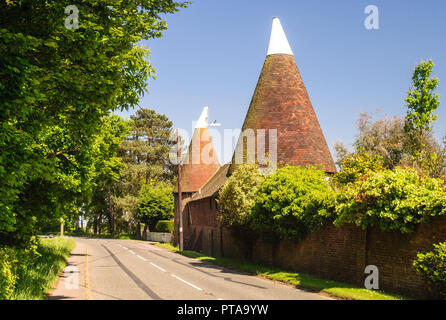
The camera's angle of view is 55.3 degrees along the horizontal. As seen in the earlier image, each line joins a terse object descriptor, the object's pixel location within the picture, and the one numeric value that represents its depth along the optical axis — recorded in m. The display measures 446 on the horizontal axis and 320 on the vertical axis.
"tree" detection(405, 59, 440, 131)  29.73
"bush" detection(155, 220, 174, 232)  58.16
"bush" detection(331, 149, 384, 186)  20.39
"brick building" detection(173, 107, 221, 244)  45.09
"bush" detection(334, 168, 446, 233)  11.91
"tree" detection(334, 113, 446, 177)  34.78
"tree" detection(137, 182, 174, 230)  61.34
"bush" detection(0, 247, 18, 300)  8.73
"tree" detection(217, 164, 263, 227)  22.09
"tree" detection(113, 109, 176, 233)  70.19
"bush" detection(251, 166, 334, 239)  17.59
